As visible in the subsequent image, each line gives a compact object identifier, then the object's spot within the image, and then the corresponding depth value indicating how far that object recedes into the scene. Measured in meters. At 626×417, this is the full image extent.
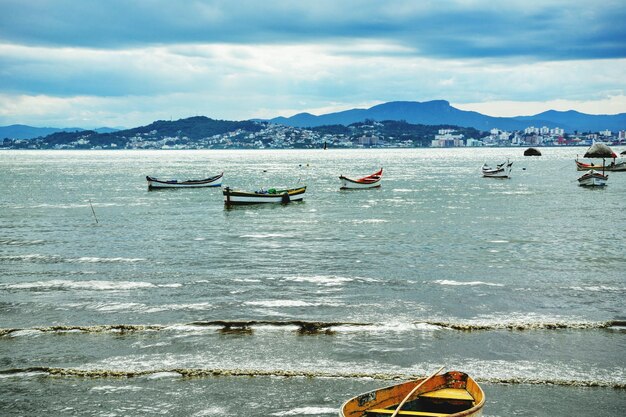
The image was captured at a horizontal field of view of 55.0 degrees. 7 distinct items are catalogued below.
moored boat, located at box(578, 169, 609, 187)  88.12
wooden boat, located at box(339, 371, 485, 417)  10.77
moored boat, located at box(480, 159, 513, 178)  115.12
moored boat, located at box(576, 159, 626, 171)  126.44
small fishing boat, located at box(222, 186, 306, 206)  61.84
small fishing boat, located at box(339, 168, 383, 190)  85.69
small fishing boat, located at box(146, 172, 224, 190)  88.31
